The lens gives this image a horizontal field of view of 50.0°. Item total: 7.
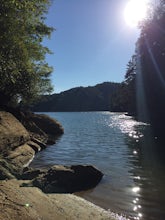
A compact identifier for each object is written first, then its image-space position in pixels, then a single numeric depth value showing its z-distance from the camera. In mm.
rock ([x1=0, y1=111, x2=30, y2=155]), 11186
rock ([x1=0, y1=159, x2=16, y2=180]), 7285
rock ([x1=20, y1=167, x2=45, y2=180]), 8345
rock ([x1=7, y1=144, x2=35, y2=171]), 10629
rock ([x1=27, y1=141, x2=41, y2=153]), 15334
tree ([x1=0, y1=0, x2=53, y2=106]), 6494
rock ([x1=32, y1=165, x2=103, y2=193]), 7559
